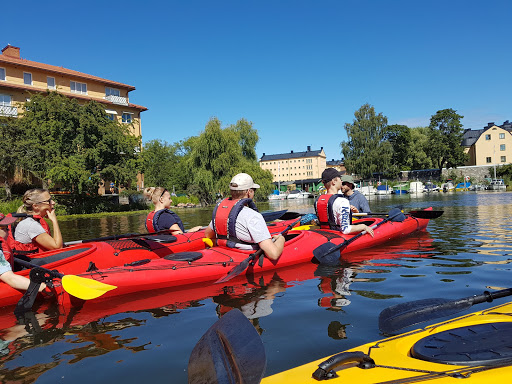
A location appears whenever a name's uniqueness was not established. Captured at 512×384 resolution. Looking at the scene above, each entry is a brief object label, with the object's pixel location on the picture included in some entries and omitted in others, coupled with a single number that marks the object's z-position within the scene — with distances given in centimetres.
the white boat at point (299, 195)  5712
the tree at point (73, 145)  2477
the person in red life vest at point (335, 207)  677
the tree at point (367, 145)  5550
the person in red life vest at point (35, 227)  539
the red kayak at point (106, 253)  504
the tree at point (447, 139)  5553
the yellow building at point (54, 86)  3194
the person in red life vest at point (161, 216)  700
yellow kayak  182
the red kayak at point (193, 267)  490
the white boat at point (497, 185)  4434
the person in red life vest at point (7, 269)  444
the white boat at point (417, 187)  5050
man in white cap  528
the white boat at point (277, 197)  5524
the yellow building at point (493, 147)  5912
